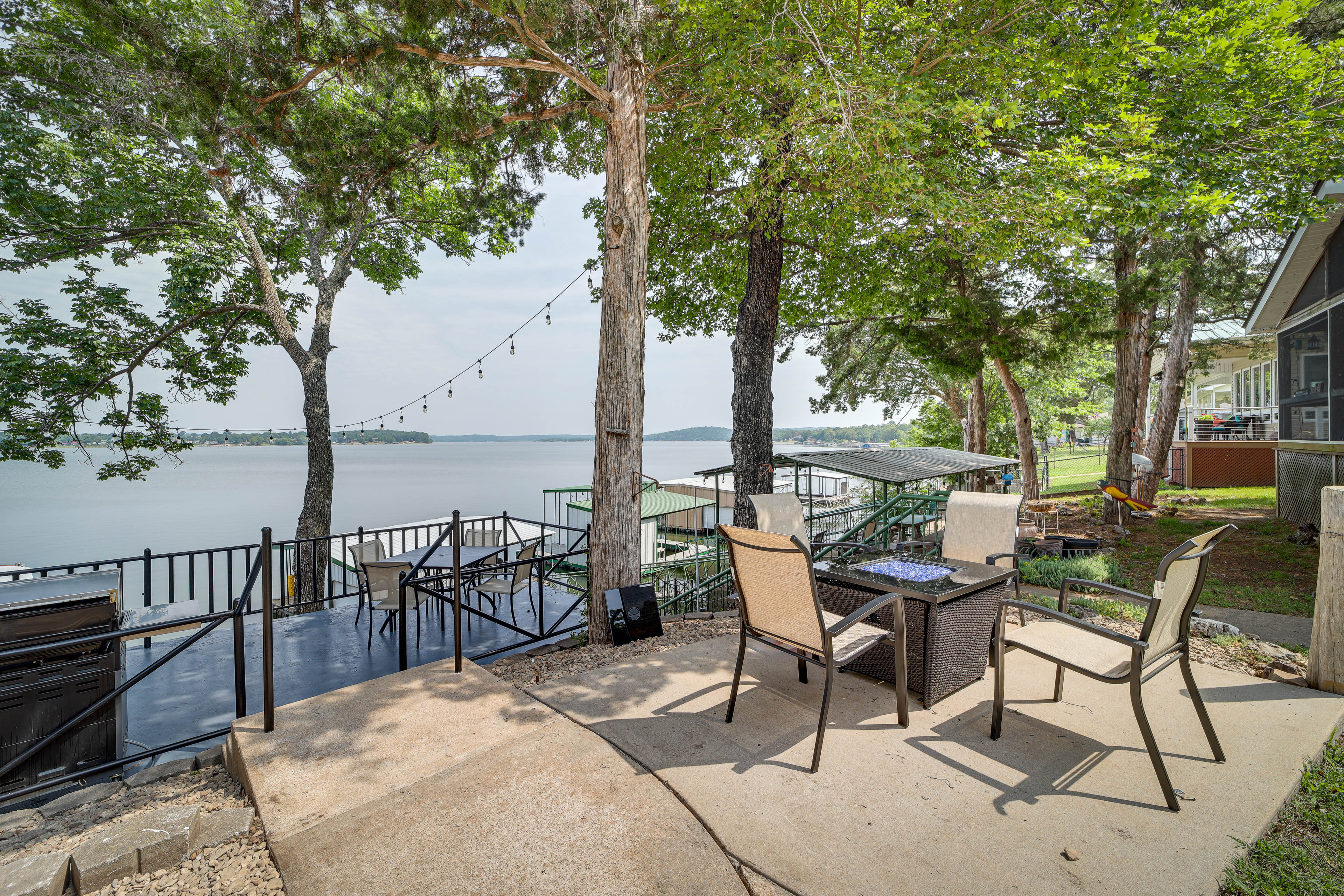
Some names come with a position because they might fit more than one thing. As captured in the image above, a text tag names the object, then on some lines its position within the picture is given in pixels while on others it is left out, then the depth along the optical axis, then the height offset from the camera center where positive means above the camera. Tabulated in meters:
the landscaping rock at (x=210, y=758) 2.82 -1.58
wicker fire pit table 3.06 -0.97
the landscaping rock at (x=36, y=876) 1.72 -1.35
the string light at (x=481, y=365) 9.62 +1.79
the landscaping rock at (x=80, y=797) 2.44 -1.59
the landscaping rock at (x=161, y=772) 2.65 -1.59
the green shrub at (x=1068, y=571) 5.93 -1.40
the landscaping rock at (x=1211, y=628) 4.11 -1.38
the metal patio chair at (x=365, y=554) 6.19 -1.23
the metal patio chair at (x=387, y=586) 5.33 -1.35
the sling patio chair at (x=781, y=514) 5.01 -0.63
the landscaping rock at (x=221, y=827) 2.05 -1.43
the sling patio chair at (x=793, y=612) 2.49 -0.81
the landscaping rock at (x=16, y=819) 2.32 -1.58
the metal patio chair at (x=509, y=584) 5.89 -1.56
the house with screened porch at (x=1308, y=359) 8.01 +1.38
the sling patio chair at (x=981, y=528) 4.33 -0.68
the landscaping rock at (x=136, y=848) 1.83 -1.37
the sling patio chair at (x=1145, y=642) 2.27 -0.93
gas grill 2.60 -1.12
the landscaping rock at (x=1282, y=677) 3.25 -1.39
